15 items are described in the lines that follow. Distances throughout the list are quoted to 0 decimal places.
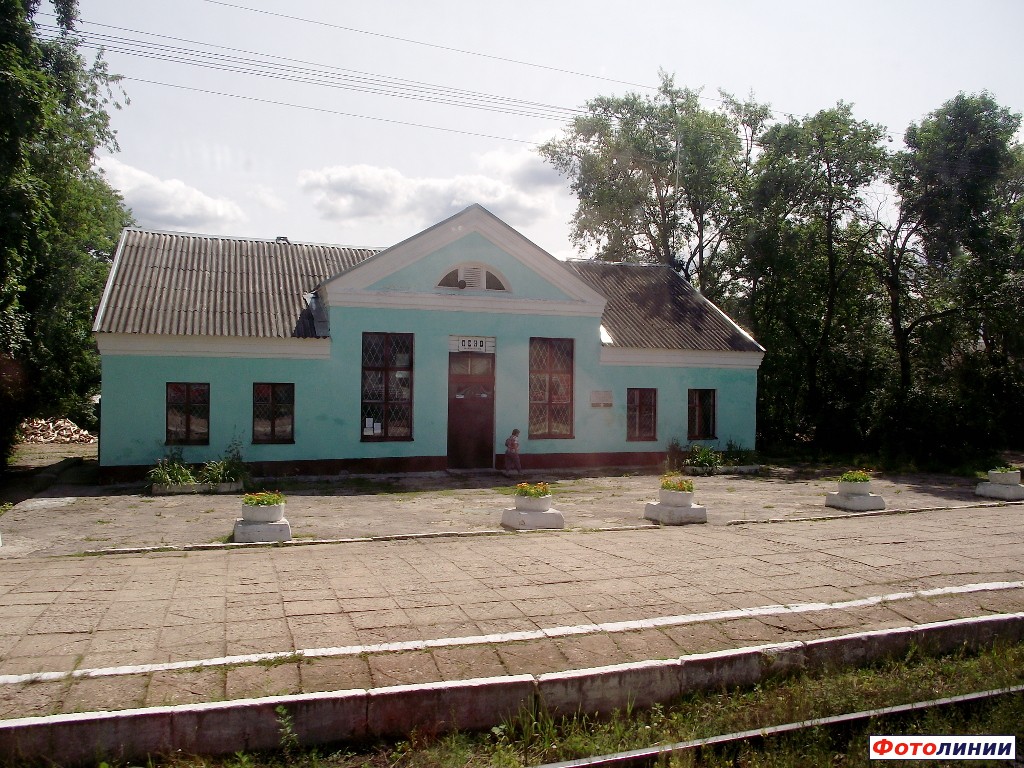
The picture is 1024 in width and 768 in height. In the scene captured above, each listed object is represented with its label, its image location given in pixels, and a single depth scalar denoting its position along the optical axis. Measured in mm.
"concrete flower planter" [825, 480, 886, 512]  13758
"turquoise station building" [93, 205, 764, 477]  17125
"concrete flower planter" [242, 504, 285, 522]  10391
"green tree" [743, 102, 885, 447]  25234
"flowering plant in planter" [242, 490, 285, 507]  10430
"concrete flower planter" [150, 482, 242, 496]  15320
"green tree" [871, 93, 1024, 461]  23141
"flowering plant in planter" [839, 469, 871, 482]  13922
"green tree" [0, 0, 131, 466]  15164
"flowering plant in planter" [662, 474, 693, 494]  12219
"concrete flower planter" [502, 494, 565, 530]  11680
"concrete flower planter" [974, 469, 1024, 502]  15648
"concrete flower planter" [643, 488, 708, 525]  12078
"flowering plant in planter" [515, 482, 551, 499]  11789
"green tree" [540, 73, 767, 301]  31906
